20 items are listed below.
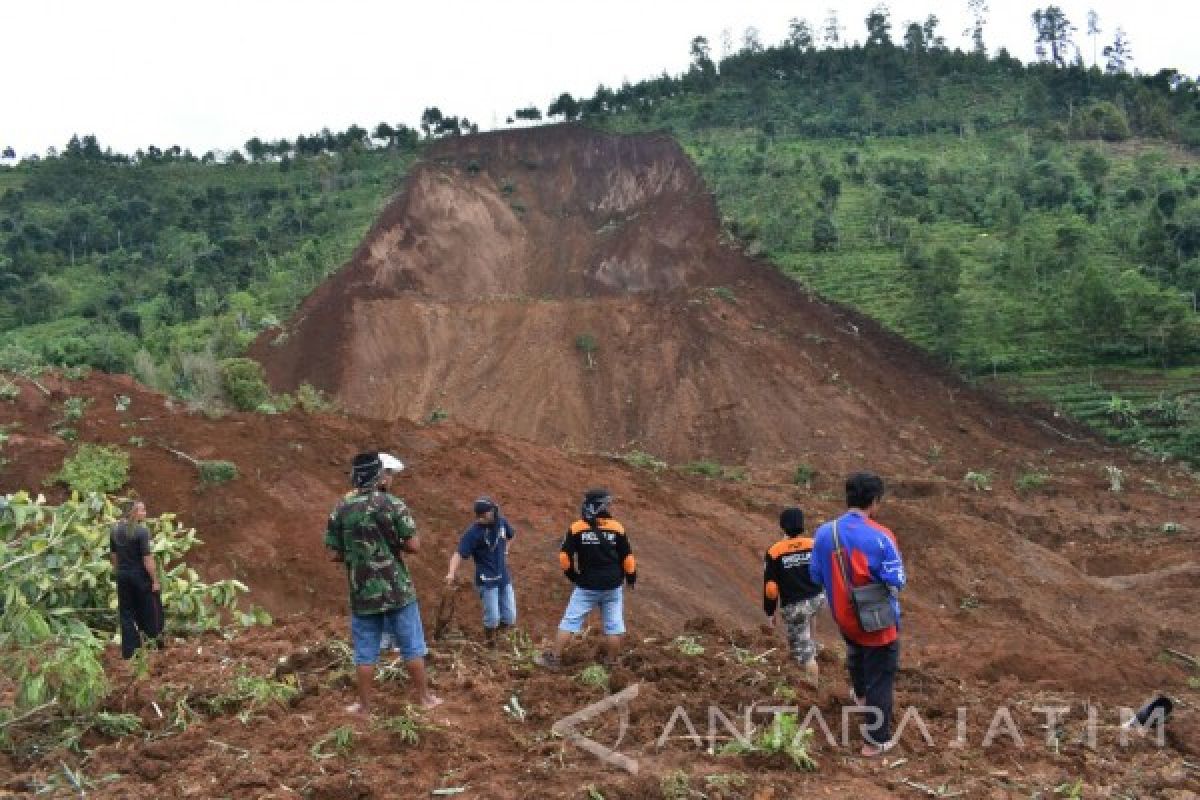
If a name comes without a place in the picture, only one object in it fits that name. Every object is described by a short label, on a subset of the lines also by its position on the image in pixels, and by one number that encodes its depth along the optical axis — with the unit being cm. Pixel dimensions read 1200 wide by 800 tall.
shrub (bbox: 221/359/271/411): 2016
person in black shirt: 698
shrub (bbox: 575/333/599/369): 2962
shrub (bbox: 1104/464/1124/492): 2047
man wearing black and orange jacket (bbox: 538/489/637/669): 681
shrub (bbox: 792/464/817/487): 2127
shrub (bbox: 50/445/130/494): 1187
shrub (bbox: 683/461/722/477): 2039
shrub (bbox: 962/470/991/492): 2070
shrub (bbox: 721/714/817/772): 471
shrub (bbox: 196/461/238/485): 1263
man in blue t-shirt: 767
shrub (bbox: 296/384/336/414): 1933
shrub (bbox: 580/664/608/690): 584
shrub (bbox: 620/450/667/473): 1808
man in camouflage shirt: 534
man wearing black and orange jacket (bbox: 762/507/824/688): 680
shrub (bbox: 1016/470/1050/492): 2067
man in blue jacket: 501
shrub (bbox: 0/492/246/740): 501
